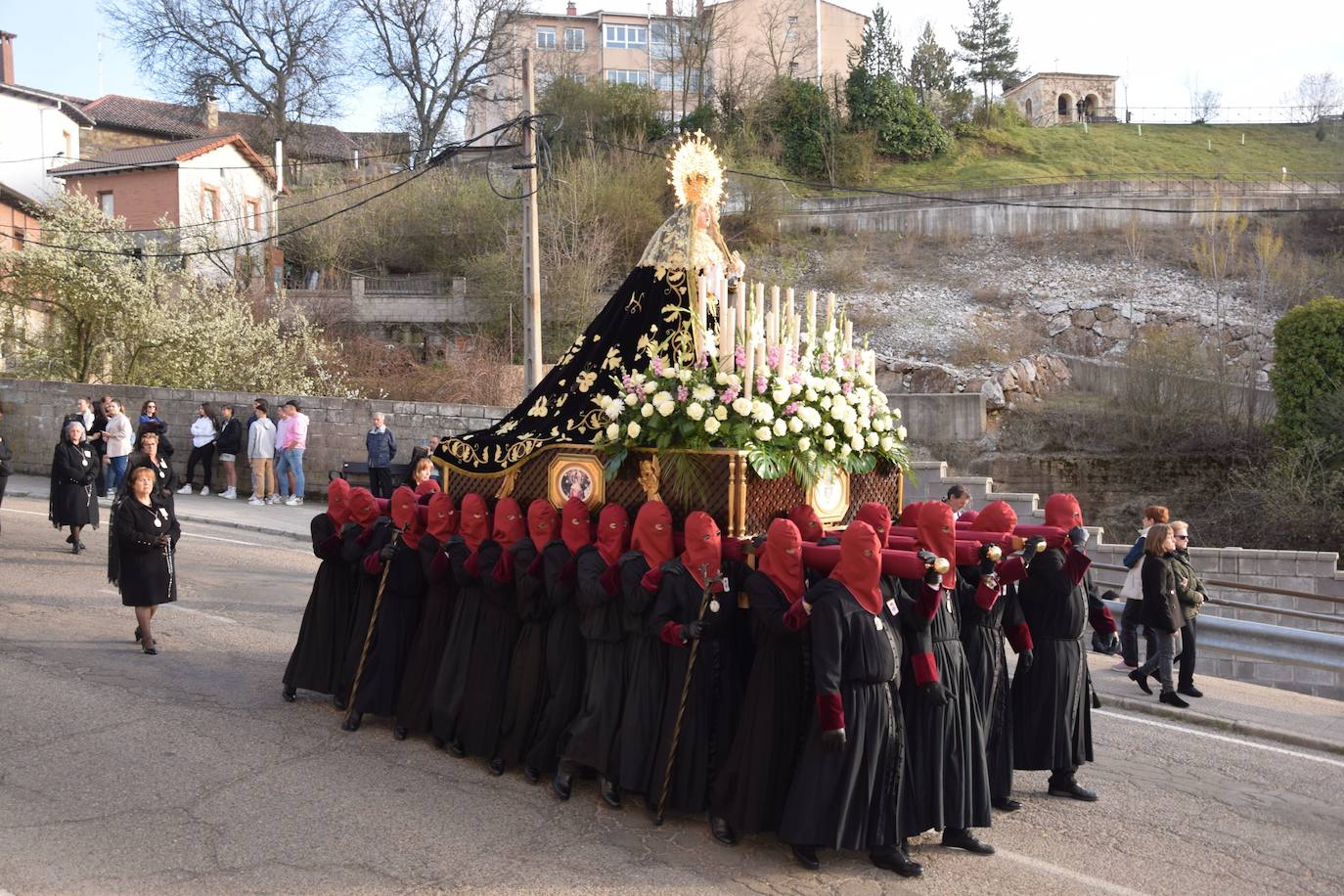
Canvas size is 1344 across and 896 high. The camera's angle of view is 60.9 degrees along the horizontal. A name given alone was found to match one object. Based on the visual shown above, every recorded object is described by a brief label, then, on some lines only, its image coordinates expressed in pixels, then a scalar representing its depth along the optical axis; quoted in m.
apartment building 45.41
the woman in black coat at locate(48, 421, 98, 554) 13.91
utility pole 15.60
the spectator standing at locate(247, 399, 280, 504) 18.78
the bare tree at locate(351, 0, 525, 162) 42.69
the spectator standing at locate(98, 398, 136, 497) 18.09
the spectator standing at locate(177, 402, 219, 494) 19.75
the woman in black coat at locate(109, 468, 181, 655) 9.36
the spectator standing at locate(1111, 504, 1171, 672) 10.23
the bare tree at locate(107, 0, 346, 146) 43.44
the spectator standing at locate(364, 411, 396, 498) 17.44
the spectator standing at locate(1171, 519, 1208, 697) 9.70
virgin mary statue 7.46
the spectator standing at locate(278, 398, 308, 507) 18.70
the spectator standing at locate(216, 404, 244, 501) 19.47
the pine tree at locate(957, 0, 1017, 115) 55.09
